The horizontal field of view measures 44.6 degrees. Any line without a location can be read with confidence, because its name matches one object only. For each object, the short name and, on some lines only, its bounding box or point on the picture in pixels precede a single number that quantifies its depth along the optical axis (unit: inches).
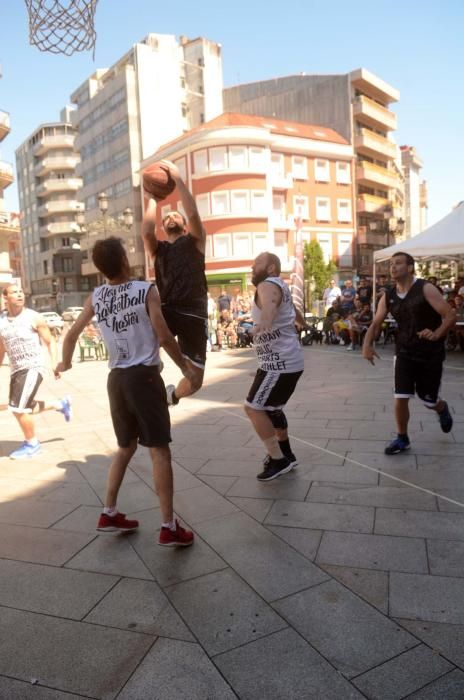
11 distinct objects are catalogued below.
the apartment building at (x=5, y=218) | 1478.8
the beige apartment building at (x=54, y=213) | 2684.5
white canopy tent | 482.0
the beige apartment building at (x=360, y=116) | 1881.2
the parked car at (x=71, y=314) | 1815.9
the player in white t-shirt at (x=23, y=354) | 228.8
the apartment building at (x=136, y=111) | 1930.4
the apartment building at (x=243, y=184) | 1526.8
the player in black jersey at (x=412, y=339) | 201.3
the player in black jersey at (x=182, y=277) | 150.1
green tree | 1707.7
